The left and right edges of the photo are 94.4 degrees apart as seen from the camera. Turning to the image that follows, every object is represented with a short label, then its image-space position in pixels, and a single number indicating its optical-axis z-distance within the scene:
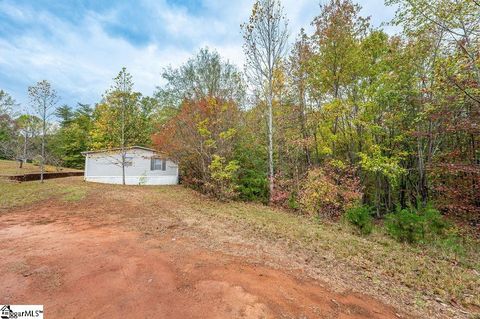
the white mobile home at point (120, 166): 16.31
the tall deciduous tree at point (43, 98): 12.93
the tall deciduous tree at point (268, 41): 11.57
